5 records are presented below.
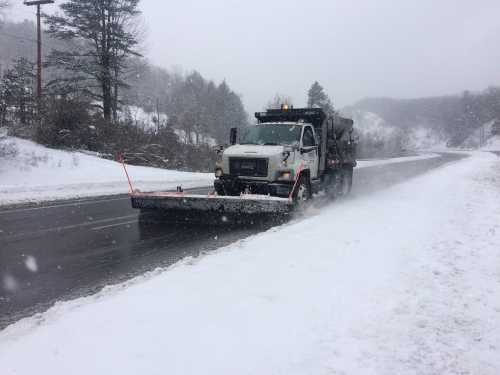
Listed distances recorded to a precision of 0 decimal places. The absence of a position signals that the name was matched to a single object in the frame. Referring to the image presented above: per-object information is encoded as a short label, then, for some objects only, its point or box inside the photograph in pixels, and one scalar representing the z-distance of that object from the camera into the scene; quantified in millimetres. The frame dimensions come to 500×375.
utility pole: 25747
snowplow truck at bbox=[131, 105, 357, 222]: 9023
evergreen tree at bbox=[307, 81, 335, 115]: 66500
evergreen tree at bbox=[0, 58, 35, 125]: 23484
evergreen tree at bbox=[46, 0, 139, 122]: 28922
